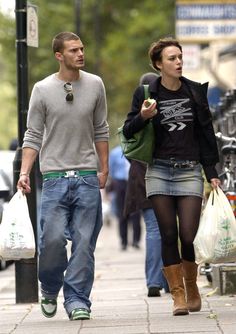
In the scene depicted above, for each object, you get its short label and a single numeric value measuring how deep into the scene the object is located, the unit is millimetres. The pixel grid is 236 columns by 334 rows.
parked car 31908
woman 17625
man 17656
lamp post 21547
